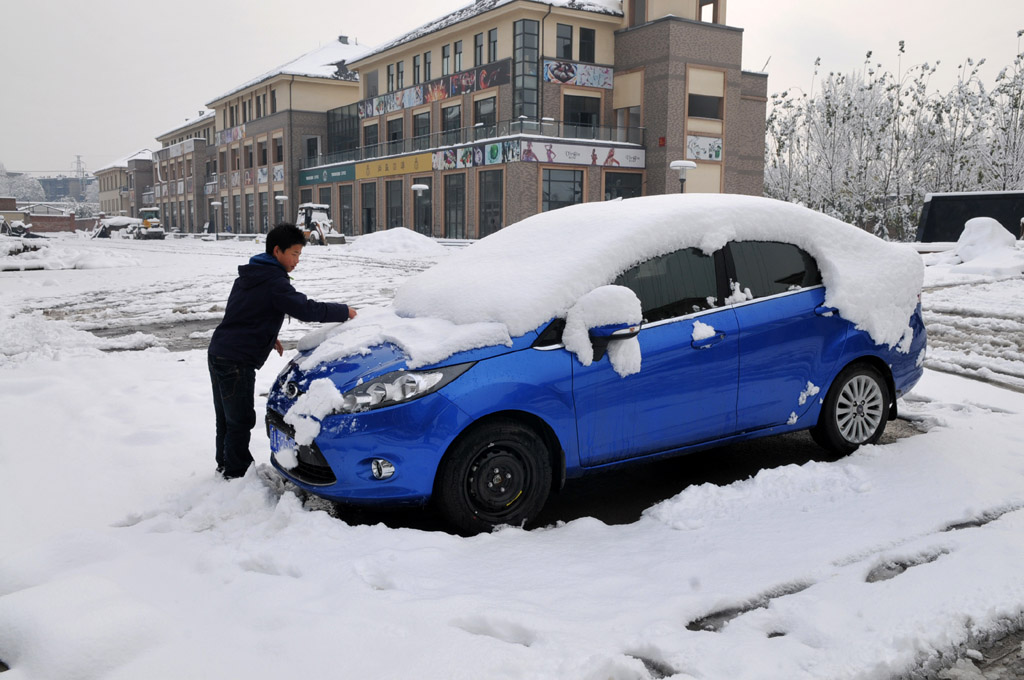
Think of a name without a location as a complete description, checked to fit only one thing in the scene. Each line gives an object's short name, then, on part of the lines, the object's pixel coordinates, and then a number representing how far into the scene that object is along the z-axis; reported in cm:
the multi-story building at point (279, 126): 6669
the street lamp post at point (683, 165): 3017
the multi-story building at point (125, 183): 11394
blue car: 398
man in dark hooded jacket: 479
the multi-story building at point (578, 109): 4281
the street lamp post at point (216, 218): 8197
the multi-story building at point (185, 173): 8875
